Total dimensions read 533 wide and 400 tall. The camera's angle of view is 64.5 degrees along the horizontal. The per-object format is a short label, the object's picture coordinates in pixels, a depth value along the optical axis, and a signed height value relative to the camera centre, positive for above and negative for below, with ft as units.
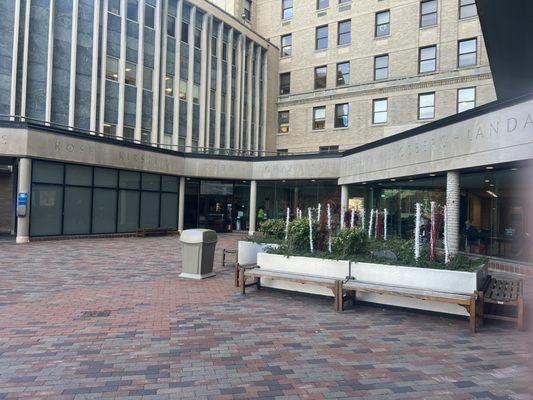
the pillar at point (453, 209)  44.78 +0.56
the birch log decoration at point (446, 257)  25.79 -2.67
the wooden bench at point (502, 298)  20.76 -4.19
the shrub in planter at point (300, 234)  31.17 -1.79
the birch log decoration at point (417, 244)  26.73 -1.96
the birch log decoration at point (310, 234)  30.89 -1.76
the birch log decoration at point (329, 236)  30.78 -1.85
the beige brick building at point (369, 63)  86.12 +33.55
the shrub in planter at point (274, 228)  37.45 -1.66
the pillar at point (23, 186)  56.90 +2.21
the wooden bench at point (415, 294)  20.80 -4.28
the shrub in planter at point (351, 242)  27.96 -2.03
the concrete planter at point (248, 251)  37.26 -3.81
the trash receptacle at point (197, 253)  34.06 -3.73
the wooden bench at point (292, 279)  24.75 -4.36
